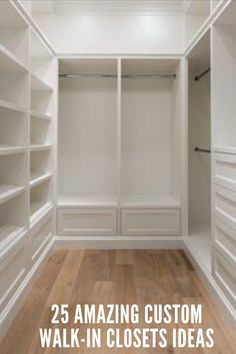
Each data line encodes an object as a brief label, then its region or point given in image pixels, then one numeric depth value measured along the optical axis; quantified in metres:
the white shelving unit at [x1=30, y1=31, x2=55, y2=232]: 3.16
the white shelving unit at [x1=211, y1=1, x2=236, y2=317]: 2.06
